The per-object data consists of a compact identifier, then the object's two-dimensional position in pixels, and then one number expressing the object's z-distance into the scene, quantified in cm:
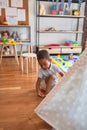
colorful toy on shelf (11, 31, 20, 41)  401
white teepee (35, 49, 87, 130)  101
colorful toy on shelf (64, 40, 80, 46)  432
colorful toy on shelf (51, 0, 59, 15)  408
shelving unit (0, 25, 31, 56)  405
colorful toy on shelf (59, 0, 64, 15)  410
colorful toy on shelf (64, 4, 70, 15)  421
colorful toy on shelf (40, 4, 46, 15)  400
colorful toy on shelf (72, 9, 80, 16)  417
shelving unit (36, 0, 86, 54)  413
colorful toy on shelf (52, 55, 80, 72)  265
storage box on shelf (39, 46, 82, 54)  413
